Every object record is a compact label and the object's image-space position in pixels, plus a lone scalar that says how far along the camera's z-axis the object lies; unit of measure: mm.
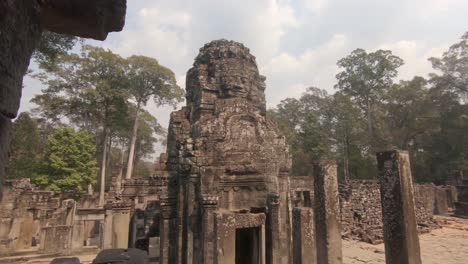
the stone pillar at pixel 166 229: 7000
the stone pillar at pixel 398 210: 3570
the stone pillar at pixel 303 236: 5137
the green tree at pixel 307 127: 26609
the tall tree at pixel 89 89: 21703
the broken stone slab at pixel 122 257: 3814
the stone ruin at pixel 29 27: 1092
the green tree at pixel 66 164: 17609
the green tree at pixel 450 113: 24438
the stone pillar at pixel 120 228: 7840
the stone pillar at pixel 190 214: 6570
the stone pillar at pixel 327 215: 4785
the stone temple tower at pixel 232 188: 6168
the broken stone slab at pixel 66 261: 3750
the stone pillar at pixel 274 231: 6145
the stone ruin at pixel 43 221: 11688
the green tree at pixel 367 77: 27141
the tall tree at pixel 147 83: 24094
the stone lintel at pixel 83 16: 1419
